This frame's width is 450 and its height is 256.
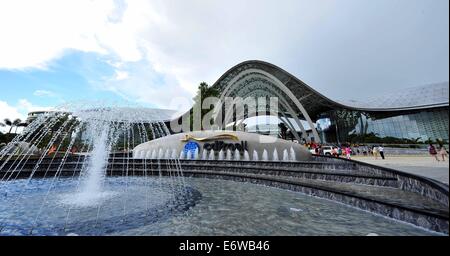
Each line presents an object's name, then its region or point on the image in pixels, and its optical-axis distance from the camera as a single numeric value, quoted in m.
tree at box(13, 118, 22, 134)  60.98
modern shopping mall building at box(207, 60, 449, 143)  42.12
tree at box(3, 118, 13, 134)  60.75
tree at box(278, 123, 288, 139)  69.50
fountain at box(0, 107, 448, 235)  4.30
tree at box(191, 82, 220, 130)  36.12
